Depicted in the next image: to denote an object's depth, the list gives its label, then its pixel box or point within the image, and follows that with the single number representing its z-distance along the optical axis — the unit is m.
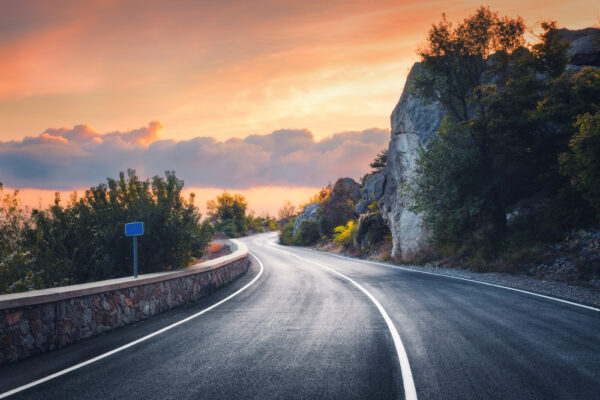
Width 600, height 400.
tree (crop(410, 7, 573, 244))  16.34
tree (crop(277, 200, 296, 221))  87.11
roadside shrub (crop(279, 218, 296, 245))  51.78
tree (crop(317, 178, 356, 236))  43.71
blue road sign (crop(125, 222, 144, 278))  9.63
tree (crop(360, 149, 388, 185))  42.91
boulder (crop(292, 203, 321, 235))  52.88
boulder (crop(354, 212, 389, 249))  30.91
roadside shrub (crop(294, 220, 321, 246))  46.97
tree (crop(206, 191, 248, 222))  79.12
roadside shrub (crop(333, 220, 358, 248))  33.84
